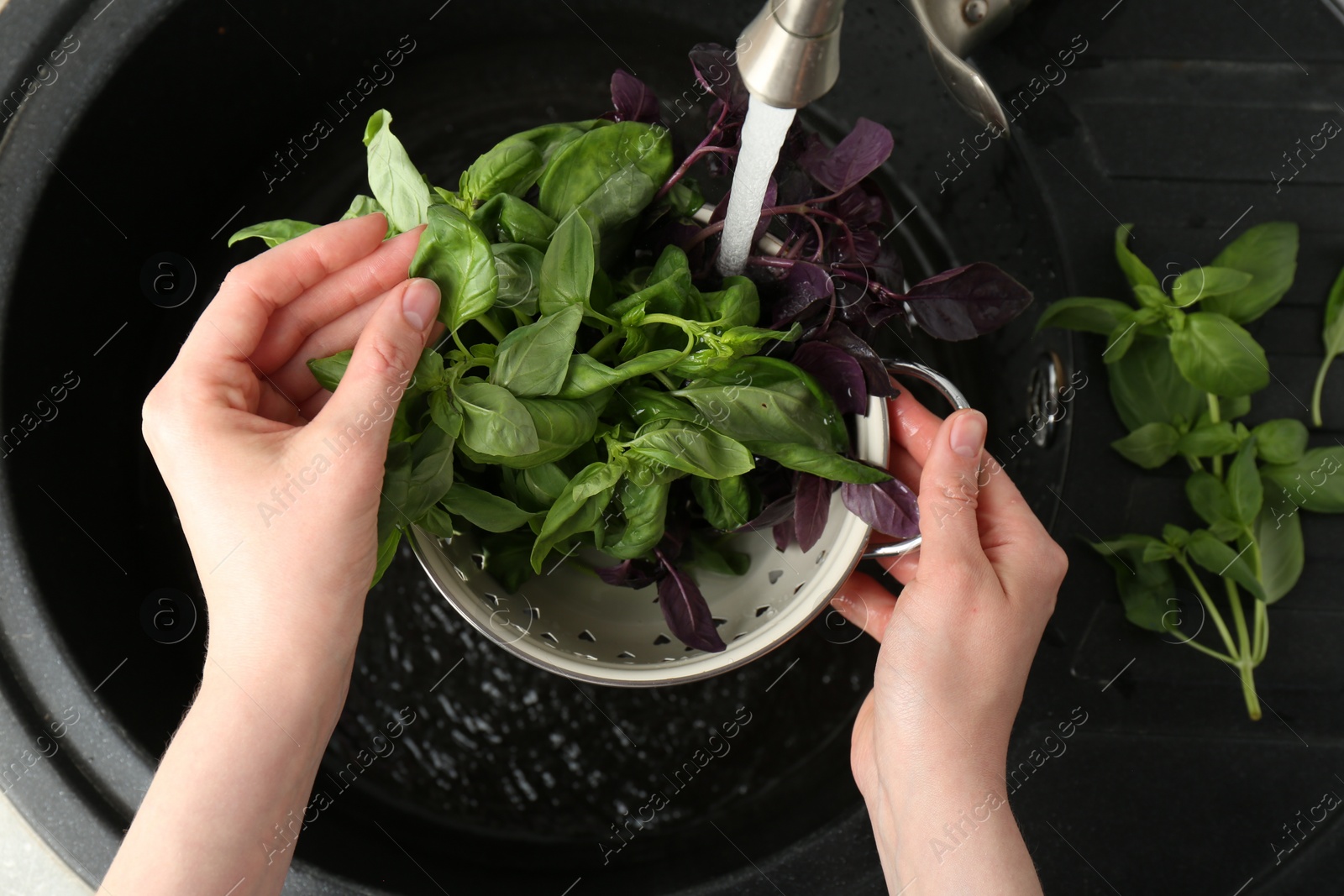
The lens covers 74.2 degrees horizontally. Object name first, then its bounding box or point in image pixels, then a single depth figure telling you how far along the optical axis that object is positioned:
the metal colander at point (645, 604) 0.47
